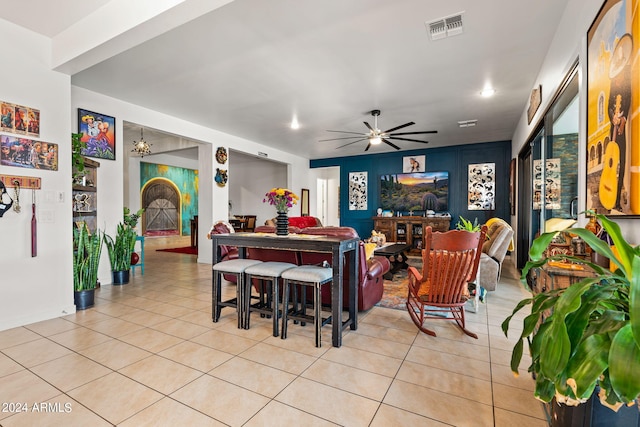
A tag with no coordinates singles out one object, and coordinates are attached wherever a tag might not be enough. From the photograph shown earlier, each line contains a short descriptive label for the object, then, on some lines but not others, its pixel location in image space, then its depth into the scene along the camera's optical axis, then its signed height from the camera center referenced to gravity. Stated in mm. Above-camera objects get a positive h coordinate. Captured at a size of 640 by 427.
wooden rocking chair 2834 -565
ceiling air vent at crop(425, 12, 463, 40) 2850 +1789
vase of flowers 3201 +70
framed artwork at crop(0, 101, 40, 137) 2973 +937
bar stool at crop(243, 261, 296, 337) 2803 -696
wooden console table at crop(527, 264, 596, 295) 1474 -328
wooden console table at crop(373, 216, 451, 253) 8141 -469
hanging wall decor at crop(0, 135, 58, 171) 2986 +603
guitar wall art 1453 +532
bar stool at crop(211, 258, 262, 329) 2982 -735
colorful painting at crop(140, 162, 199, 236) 9773 +993
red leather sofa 3192 -597
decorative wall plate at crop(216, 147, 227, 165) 6834 +1272
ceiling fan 5461 +1398
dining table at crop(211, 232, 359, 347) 2637 -353
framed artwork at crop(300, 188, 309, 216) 10156 +289
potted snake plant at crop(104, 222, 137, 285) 4801 -657
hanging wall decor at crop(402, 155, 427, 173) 8672 +1347
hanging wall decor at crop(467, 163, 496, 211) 7836 +608
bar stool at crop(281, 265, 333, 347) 2596 -630
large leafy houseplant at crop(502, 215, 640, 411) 817 -395
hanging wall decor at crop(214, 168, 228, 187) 6738 +759
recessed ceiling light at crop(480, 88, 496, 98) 4492 +1777
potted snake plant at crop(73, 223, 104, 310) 3574 -649
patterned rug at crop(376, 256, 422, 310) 3781 -1176
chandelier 7073 +1507
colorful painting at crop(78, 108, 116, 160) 4539 +1212
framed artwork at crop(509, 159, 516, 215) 6317 +500
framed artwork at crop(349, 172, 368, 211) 9570 +624
